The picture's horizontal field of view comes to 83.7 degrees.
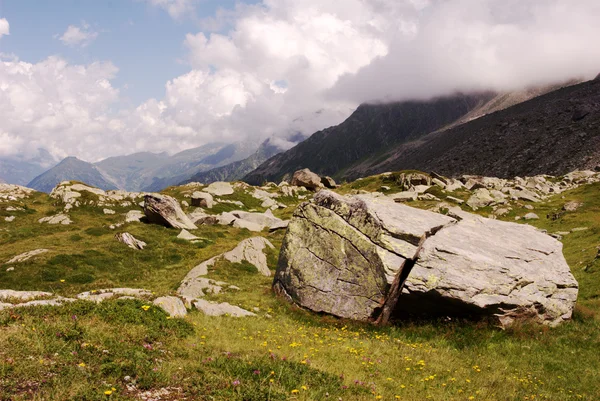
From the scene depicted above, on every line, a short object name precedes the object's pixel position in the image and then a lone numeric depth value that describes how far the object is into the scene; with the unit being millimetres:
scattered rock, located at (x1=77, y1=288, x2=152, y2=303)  15641
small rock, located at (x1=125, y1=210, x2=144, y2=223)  49500
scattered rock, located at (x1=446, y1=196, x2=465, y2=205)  72412
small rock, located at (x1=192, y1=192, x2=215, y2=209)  68750
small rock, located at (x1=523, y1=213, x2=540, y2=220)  55706
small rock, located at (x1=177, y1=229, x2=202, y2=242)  42469
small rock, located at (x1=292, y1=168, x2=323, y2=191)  122125
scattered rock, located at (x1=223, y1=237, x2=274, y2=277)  32619
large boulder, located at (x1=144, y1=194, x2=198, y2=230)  47844
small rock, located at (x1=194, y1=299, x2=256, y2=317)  18609
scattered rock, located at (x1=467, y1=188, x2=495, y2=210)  69000
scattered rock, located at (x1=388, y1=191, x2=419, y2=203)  75375
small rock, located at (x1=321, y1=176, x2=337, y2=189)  128000
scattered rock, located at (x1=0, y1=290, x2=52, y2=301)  14556
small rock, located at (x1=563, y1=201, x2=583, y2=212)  55006
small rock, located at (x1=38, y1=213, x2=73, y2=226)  50656
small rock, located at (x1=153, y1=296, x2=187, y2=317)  16047
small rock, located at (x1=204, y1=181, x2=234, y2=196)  79938
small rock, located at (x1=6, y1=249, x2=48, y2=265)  30312
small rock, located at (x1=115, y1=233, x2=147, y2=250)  37812
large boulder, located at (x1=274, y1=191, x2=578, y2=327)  18484
